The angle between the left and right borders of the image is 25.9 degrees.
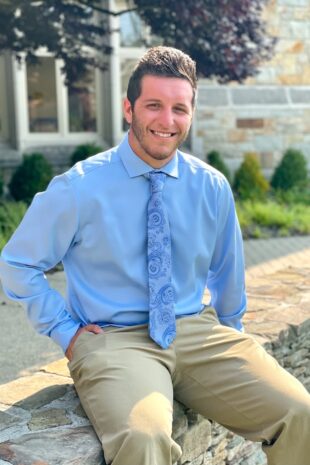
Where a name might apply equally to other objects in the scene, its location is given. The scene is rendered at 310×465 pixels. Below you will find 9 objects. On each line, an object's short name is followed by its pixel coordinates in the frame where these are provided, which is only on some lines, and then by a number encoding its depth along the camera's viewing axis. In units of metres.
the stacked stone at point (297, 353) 3.53
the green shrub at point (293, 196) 10.87
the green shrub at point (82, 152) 10.17
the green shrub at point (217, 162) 11.15
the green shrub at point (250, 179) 11.15
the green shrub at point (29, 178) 9.30
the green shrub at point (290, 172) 11.74
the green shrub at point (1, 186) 9.02
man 2.38
